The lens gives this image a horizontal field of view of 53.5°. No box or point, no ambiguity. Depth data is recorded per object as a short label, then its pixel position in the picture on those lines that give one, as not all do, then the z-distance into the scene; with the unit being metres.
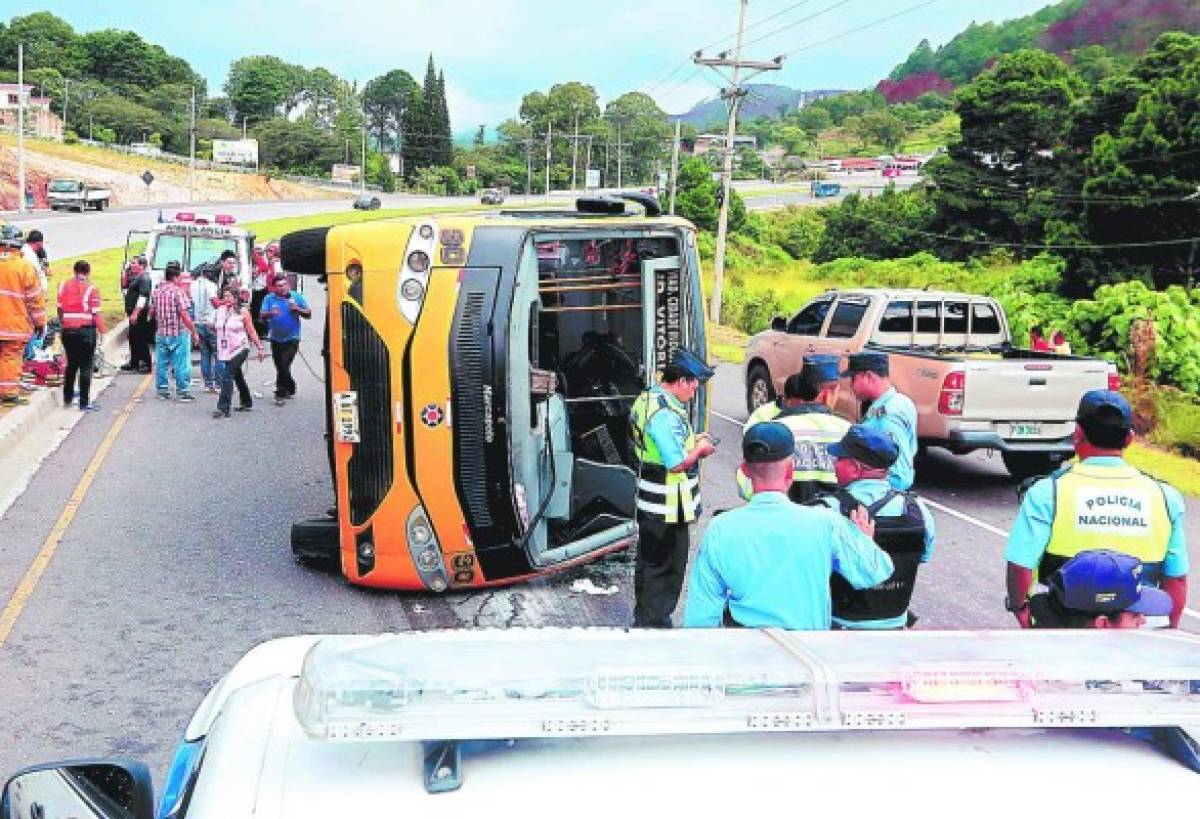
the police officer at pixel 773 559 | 3.92
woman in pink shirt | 13.41
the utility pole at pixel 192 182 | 82.38
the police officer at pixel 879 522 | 4.43
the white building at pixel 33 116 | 97.88
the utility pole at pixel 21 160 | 56.94
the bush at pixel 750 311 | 36.78
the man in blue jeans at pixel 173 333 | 14.42
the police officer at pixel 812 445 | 6.04
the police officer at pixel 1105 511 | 4.34
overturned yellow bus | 7.08
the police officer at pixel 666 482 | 6.25
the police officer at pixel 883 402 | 6.80
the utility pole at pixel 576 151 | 123.88
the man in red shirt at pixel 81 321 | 12.85
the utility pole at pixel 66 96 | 108.06
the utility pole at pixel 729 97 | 35.47
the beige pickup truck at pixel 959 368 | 10.87
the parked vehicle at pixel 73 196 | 60.53
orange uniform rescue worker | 12.48
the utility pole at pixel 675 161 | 55.05
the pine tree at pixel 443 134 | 128.75
